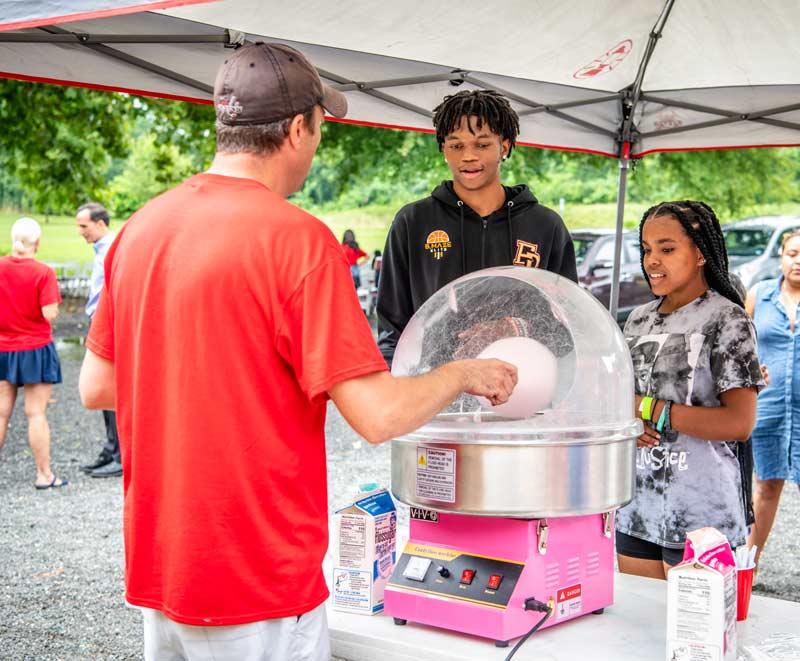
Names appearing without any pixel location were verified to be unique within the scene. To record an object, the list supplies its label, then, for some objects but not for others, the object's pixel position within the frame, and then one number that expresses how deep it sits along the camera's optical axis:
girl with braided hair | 2.29
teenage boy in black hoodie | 2.61
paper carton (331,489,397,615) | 2.02
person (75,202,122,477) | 5.91
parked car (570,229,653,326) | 11.89
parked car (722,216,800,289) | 11.98
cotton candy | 1.78
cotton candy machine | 1.68
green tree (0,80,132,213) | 10.76
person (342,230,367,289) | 14.55
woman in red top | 6.23
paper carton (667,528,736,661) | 1.64
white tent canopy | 2.80
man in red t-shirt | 1.36
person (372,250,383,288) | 14.87
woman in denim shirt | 4.23
